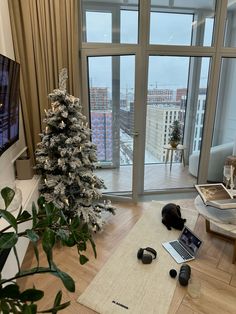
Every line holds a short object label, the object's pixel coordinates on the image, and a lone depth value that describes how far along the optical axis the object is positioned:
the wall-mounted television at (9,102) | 1.76
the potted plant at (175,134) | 3.46
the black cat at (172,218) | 2.62
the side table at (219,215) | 1.95
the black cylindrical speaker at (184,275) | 1.85
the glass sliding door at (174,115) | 3.12
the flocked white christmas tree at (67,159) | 2.17
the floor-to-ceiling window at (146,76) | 2.78
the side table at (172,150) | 3.59
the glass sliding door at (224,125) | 3.39
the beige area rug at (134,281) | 1.70
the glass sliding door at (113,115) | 2.88
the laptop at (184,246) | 2.15
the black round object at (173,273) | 1.95
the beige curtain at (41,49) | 2.37
